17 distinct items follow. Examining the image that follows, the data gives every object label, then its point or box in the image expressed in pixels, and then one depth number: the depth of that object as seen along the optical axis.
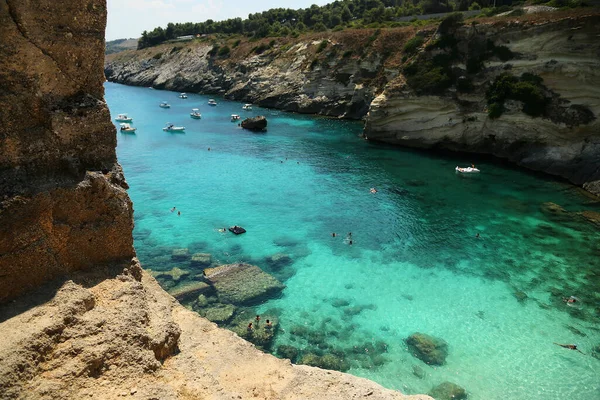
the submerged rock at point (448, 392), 17.78
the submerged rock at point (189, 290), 23.97
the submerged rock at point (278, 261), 28.33
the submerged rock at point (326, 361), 19.31
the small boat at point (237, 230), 32.59
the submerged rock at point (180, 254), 28.75
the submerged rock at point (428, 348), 20.02
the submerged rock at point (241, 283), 24.25
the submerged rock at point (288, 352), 19.91
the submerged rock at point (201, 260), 28.02
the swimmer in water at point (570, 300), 24.30
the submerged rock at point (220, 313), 22.22
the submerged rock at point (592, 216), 34.64
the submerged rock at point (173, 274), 26.10
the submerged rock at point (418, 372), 19.02
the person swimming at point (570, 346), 20.66
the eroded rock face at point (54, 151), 10.27
